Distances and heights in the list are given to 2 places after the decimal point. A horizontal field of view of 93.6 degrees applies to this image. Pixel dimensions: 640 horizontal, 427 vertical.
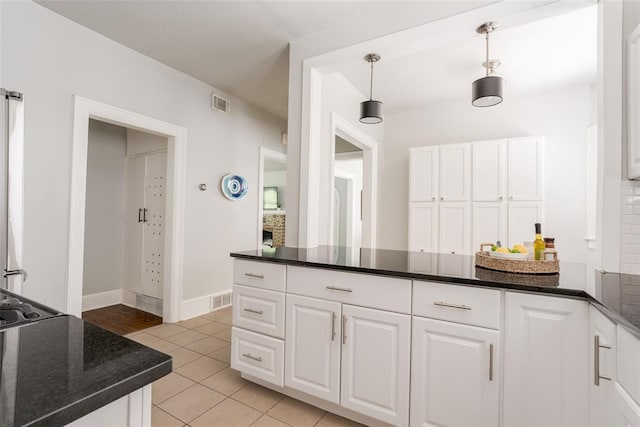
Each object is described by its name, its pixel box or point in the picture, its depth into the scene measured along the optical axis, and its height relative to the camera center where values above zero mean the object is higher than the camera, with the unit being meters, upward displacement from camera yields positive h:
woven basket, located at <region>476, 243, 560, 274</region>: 1.45 -0.21
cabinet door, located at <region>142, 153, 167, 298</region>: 3.47 -0.11
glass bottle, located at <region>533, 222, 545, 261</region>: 1.53 -0.13
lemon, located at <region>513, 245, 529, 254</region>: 1.55 -0.14
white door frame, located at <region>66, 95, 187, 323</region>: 2.40 +0.20
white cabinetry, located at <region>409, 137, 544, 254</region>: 3.27 +0.32
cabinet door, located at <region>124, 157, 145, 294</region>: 3.73 -0.11
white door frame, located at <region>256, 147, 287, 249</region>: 4.31 +0.41
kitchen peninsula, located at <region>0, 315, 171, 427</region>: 0.45 -0.29
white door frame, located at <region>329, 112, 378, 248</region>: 4.13 +0.39
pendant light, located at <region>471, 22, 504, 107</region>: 2.22 +0.98
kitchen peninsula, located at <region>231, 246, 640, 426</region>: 1.17 -0.55
